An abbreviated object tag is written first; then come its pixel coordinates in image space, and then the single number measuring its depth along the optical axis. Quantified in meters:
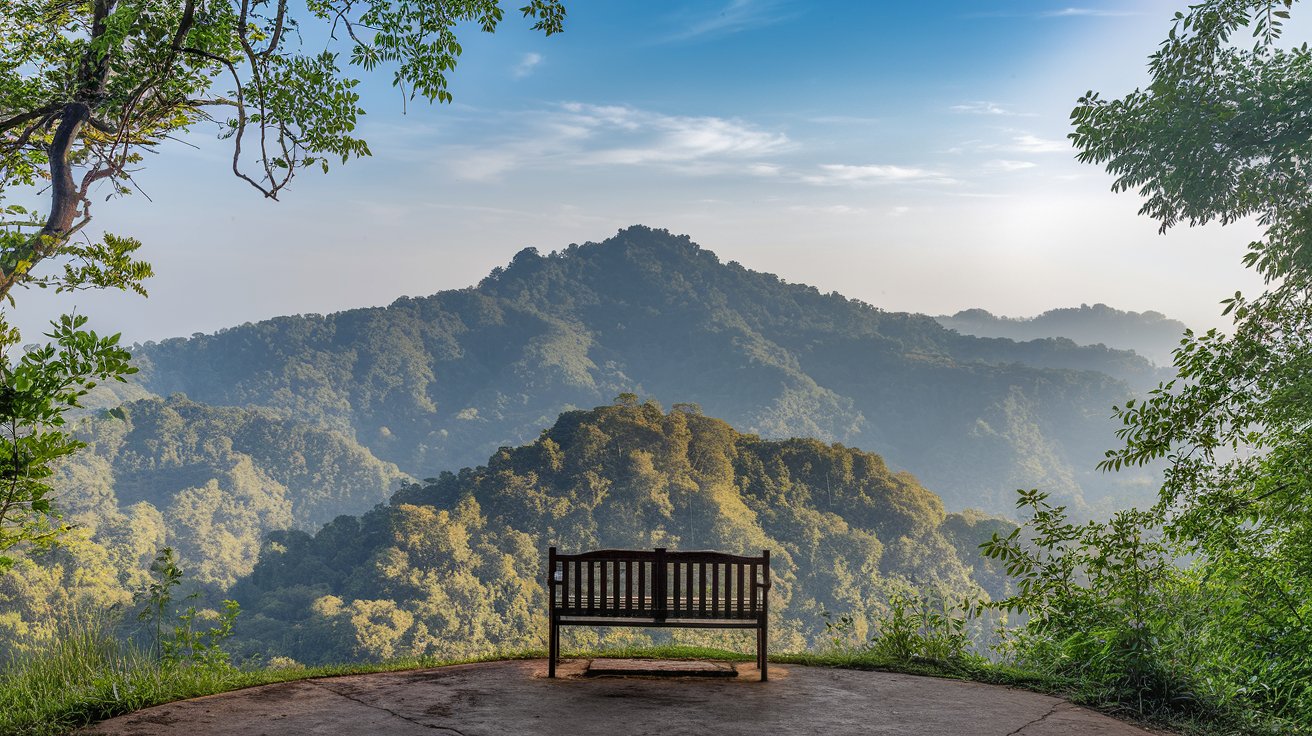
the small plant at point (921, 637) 6.72
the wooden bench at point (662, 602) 6.07
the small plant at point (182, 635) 5.83
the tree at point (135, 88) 6.06
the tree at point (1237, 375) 5.56
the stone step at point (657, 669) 6.09
